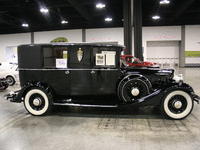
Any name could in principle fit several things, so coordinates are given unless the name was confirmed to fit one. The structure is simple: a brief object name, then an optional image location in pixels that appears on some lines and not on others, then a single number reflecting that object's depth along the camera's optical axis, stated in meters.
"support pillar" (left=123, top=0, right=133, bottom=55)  12.24
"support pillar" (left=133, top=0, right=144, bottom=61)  13.06
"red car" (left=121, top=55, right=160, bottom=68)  9.92
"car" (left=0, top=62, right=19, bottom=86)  9.12
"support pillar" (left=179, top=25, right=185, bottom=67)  22.56
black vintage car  4.02
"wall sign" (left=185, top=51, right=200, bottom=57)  22.80
